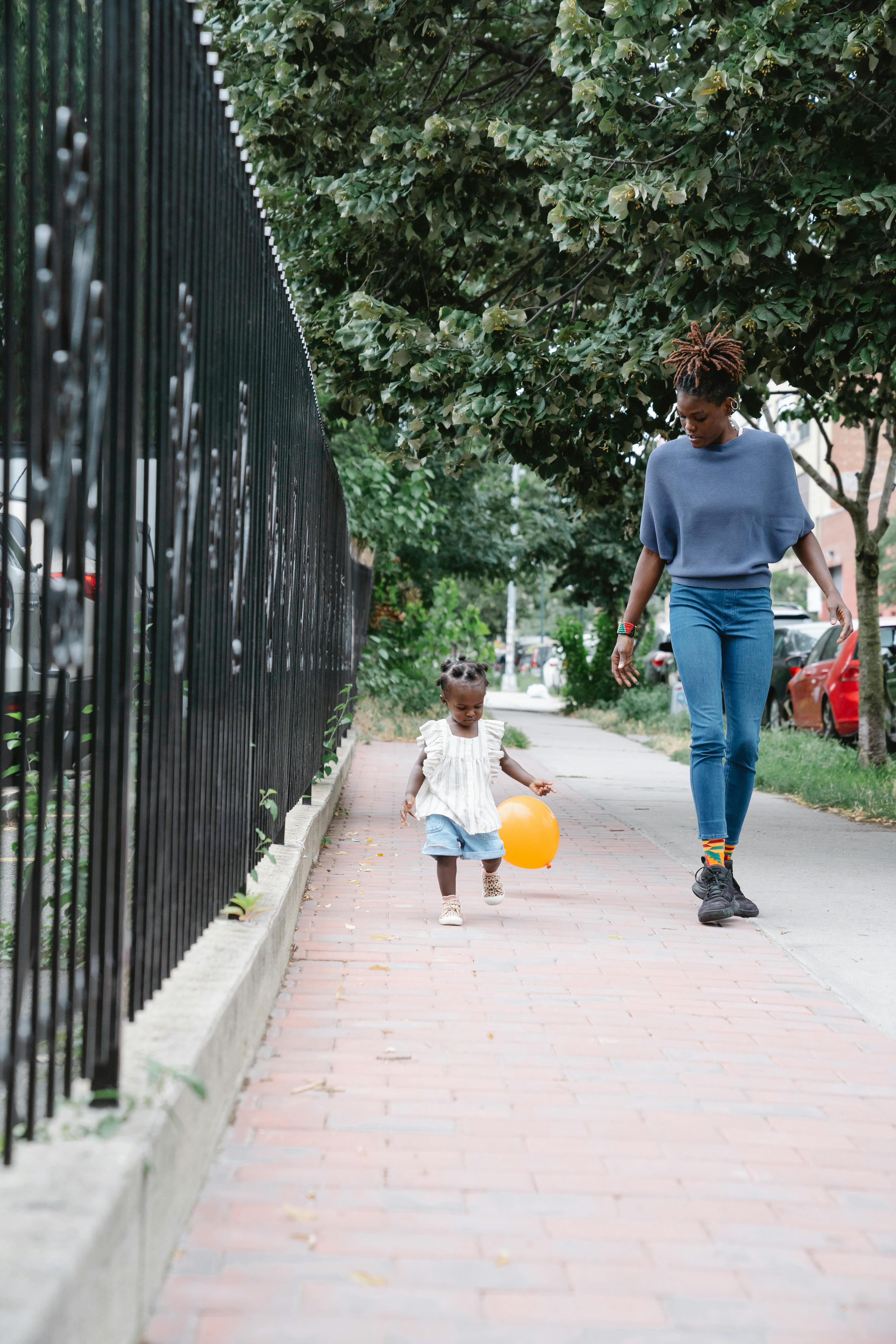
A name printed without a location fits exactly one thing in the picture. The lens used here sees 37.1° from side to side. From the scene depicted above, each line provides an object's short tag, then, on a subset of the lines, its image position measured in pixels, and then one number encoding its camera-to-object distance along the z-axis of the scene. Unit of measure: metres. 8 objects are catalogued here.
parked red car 14.47
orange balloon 5.99
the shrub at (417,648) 18.66
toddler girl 5.48
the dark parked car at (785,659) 17.97
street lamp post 48.44
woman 5.57
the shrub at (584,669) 26.78
